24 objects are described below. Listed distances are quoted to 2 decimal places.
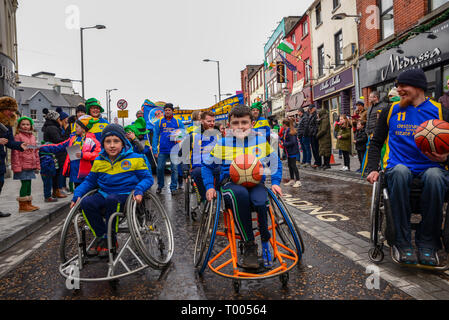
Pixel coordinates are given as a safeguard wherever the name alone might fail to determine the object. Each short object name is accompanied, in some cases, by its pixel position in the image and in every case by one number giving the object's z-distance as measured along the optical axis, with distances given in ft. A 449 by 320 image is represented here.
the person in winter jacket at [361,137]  31.53
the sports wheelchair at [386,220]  9.98
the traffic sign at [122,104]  65.85
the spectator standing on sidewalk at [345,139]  35.58
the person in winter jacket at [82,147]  16.81
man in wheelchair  10.09
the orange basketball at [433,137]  9.99
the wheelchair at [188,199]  18.38
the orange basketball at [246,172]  10.07
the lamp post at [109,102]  155.39
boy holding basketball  9.87
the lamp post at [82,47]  77.75
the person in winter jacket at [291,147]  29.50
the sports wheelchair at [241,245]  9.15
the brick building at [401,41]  37.01
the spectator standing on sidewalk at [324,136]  37.01
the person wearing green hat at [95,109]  19.81
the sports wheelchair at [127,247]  9.83
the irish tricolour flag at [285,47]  80.84
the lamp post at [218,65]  119.44
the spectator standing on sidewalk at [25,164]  20.89
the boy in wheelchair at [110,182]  11.12
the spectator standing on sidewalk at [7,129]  19.24
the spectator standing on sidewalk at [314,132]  39.01
